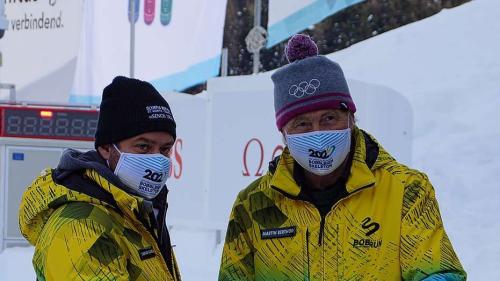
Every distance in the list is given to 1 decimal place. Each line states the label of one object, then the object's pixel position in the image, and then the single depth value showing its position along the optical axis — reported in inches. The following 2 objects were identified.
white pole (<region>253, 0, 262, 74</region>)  519.2
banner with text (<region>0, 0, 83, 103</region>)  534.3
